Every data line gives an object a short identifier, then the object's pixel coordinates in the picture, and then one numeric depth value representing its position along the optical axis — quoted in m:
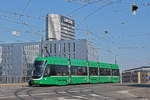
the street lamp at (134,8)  14.47
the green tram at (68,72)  26.77
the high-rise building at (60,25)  177.38
